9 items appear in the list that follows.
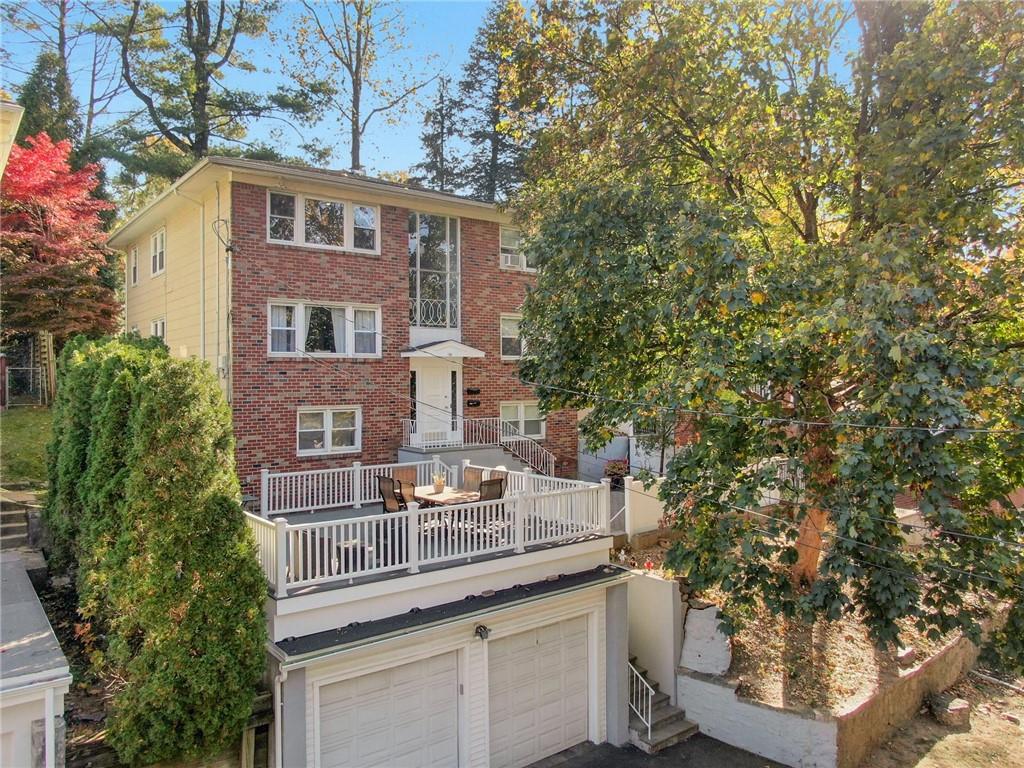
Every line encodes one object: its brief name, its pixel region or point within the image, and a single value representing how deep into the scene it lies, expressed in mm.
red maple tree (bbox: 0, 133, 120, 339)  19375
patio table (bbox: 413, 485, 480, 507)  10875
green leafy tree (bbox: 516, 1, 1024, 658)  7207
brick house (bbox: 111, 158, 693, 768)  8234
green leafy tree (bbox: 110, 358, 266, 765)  6371
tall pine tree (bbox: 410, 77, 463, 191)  32719
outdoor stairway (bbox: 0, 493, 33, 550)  11898
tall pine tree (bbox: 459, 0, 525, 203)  32031
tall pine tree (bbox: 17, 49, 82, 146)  23469
